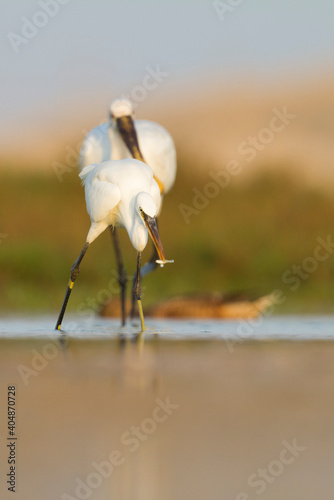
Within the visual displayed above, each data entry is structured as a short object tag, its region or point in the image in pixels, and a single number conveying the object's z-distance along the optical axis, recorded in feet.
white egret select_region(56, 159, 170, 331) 60.85
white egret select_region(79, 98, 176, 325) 73.25
